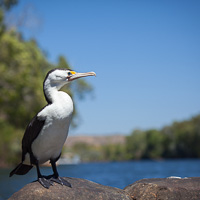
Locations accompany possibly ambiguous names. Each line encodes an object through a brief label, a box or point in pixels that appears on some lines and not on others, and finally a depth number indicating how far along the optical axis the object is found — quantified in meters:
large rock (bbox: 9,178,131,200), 5.23
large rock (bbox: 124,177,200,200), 5.66
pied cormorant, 5.18
